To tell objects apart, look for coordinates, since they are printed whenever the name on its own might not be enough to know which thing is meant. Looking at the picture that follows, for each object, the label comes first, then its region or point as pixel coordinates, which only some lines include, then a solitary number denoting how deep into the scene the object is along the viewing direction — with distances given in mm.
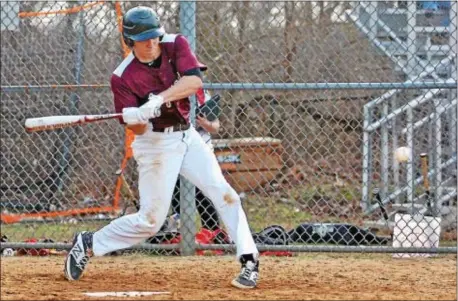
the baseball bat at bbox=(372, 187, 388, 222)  17062
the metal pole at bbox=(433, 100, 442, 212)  18500
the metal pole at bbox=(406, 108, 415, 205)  19047
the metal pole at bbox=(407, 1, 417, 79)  18547
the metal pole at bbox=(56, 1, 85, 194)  20687
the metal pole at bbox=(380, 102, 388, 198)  19875
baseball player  12672
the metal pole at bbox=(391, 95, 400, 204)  19906
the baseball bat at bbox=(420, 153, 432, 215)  17859
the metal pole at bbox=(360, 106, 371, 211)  19641
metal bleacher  19062
